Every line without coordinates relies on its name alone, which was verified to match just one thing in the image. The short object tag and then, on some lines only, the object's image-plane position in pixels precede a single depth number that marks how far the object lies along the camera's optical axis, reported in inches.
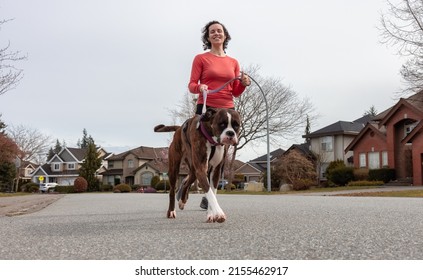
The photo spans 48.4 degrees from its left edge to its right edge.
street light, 1211.2
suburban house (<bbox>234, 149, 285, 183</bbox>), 2915.8
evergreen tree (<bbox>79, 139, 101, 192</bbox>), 2637.8
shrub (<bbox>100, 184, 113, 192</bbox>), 2566.4
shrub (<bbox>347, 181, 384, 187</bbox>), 1423.5
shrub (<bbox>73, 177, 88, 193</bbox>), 2267.5
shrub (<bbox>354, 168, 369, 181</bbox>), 1545.3
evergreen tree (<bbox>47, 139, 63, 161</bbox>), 5083.7
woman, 221.1
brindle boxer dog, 179.0
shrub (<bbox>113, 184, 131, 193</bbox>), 2165.4
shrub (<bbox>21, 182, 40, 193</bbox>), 2588.6
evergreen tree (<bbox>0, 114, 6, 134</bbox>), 2175.6
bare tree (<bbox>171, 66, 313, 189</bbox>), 1507.1
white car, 2640.3
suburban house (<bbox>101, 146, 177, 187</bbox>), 2997.0
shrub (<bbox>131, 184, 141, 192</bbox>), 2645.2
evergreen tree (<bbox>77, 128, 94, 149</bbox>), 5196.9
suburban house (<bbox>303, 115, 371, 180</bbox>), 1951.3
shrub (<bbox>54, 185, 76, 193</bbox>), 2347.9
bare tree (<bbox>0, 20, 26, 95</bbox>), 626.5
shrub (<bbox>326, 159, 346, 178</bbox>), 1683.7
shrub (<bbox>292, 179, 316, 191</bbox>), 1487.5
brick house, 1370.6
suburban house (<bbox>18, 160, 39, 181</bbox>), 3932.1
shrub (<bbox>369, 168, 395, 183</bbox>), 1494.8
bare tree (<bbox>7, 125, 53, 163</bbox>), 2490.2
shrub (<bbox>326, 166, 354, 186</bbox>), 1595.7
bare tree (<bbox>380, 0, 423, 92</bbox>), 818.8
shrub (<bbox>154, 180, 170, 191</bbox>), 2175.2
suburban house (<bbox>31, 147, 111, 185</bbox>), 3538.4
